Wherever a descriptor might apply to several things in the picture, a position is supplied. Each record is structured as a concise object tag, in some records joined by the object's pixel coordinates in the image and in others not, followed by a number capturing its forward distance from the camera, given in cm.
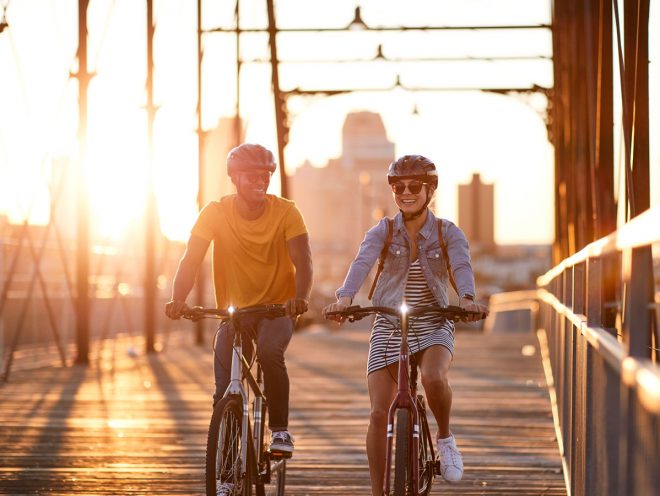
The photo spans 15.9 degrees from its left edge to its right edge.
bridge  666
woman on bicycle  899
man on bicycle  965
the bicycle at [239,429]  846
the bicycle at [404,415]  817
